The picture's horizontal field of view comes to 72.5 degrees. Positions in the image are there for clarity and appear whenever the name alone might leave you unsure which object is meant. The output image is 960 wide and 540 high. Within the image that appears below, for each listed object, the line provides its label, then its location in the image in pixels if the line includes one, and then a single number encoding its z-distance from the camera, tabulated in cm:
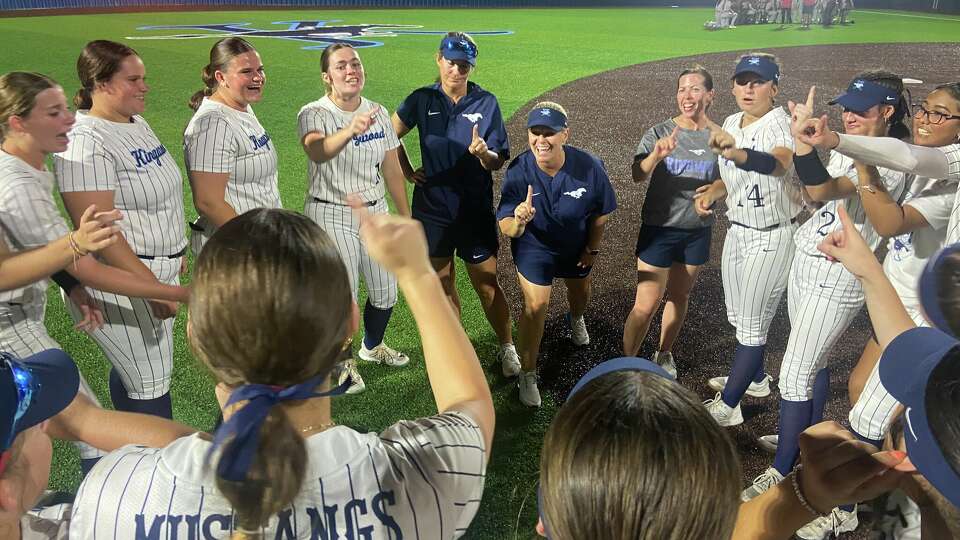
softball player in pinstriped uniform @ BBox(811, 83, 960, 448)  226
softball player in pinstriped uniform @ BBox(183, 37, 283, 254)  279
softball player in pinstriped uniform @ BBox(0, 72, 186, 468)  219
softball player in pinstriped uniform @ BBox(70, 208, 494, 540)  92
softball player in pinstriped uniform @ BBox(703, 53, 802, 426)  299
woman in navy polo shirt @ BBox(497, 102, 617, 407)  318
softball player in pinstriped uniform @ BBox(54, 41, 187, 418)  238
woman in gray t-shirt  321
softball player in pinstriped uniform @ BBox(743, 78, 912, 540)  258
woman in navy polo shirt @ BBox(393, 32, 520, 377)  364
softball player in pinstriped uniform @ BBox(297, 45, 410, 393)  323
